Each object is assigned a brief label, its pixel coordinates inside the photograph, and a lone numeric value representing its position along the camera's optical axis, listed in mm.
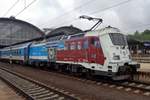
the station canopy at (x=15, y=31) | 41742
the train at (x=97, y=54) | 8594
